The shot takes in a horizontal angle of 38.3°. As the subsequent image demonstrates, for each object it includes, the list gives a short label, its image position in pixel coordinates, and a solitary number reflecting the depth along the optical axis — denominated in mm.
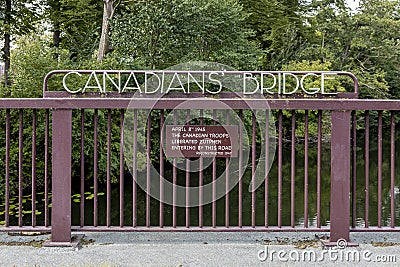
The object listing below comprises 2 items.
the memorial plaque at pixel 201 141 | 5523
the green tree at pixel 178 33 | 15211
